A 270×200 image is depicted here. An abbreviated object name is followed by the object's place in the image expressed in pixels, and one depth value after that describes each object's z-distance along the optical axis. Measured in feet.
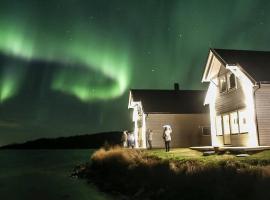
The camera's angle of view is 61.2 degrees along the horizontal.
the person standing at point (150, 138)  70.53
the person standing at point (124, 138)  75.98
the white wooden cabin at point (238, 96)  45.03
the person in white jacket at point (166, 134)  54.05
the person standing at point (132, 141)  75.12
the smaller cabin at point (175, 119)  77.90
